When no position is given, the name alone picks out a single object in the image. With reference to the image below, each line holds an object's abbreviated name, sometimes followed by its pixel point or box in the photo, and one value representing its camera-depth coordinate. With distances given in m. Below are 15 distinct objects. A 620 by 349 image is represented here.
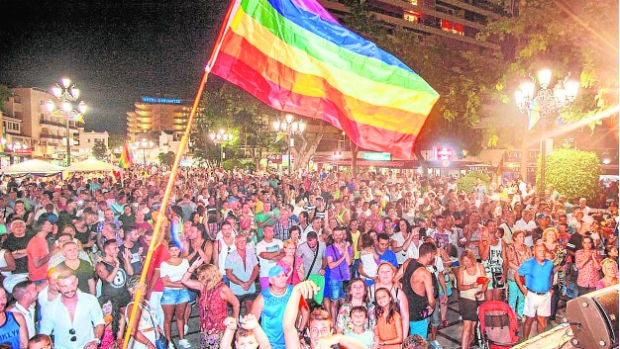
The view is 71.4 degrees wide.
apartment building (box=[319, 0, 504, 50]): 67.50
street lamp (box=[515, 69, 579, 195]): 12.30
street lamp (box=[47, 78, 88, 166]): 18.17
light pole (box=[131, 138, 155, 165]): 83.62
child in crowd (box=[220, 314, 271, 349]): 4.14
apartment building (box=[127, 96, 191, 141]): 192.88
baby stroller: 5.58
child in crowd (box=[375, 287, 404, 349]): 5.05
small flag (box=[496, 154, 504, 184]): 20.16
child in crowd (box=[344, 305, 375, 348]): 4.69
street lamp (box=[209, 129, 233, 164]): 37.50
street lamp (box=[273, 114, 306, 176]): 24.86
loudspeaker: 2.23
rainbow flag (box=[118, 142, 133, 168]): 23.91
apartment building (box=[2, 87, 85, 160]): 69.75
